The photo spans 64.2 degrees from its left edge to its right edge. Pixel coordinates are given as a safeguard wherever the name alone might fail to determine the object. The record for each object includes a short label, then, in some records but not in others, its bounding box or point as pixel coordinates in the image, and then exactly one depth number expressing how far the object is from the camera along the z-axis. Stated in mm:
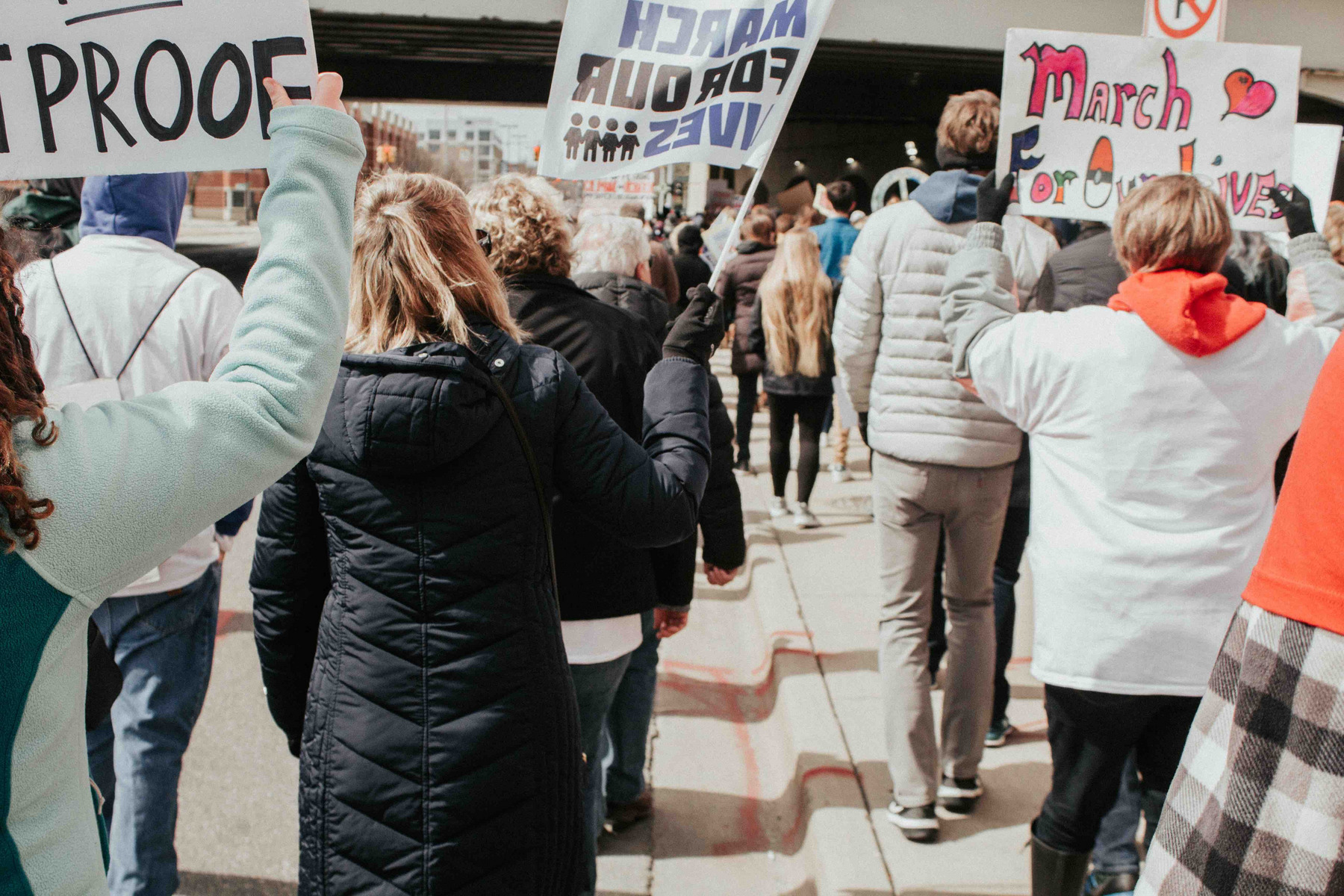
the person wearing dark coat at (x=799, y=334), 6500
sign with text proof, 1458
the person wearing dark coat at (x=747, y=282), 7254
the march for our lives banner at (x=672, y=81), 2482
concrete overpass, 13672
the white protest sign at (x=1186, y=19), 4504
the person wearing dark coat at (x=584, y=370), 2566
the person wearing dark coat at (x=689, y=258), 8969
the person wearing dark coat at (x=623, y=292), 3467
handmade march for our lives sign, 3176
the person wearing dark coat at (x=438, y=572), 1842
